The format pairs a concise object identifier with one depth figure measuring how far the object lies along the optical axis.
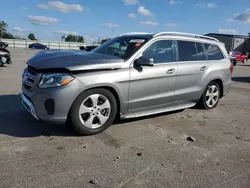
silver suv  2.97
